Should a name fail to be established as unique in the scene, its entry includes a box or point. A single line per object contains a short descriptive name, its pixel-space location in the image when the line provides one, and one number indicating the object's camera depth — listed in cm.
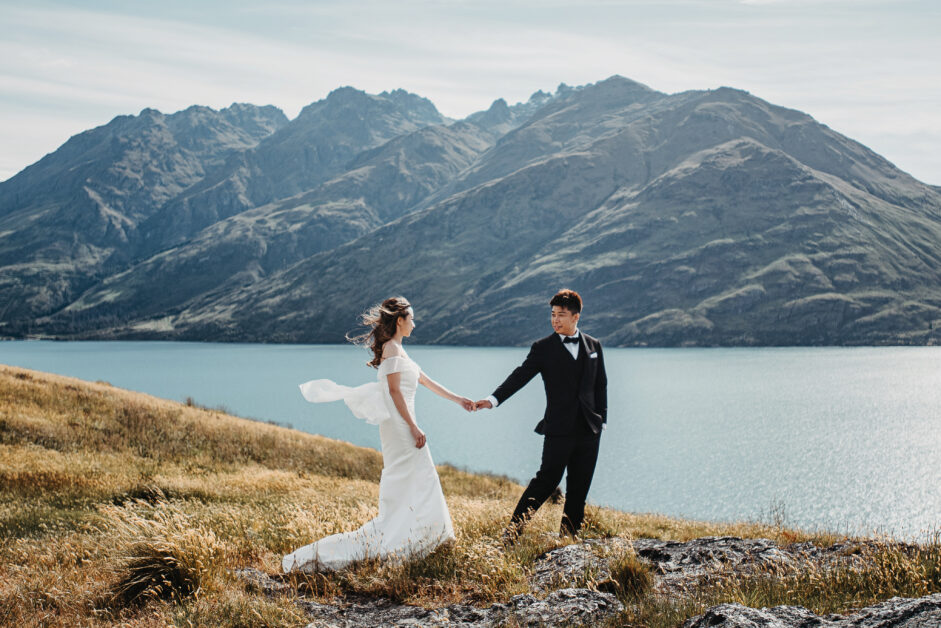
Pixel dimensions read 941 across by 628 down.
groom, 884
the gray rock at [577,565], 679
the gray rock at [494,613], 577
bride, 798
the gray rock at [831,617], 478
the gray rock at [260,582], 721
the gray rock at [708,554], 713
